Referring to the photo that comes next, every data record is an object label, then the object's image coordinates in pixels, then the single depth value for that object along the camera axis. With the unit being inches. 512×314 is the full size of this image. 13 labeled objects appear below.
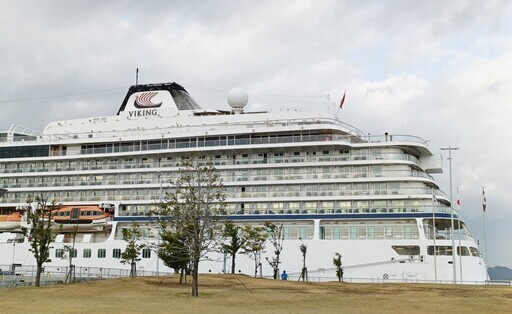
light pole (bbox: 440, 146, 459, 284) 2028.7
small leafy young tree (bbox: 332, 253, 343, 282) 2054.6
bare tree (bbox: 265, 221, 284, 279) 2174.0
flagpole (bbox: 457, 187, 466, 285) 2059.8
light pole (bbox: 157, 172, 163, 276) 2321.6
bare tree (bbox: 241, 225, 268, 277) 2155.5
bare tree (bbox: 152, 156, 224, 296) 1417.6
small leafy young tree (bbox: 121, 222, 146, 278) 2029.7
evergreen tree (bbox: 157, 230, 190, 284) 1727.4
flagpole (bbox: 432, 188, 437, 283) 2069.6
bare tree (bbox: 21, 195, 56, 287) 1656.0
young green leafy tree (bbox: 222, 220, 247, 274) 2112.5
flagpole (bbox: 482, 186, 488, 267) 2432.8
